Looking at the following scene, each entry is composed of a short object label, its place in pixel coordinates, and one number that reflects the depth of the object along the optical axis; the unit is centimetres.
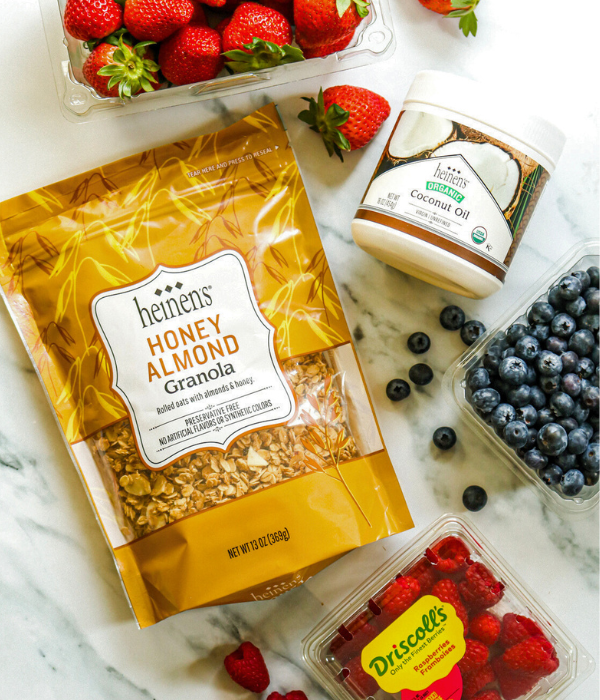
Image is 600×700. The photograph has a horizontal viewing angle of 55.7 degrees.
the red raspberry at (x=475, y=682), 82
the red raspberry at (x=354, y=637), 83
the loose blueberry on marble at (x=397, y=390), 92
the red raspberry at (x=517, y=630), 82
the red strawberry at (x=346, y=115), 85
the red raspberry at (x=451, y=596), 82
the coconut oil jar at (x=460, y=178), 74
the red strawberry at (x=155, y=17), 74
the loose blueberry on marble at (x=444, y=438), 91
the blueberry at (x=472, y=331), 91
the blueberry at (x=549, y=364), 80
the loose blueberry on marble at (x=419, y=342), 92
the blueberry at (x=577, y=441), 80
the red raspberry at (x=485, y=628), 82
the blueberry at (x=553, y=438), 79
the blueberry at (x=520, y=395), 81
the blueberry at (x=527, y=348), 81
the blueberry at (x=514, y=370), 80
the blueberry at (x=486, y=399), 82
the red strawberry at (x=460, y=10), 86
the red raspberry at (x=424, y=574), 83
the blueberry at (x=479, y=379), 83
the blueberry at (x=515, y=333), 84
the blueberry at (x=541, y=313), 83
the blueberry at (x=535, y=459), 82
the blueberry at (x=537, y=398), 81
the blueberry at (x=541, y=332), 83
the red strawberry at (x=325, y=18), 76
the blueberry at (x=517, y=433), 80
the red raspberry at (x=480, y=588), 83
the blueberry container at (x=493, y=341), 86
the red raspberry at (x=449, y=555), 84
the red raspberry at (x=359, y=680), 82
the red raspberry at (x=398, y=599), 82
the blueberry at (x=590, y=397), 80
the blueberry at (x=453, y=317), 91
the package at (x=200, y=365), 82
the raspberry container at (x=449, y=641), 81
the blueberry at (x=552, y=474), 83
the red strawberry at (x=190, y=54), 78
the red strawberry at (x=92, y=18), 74
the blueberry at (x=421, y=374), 92
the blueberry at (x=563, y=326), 81
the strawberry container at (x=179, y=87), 80
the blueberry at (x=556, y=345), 81
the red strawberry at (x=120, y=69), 75
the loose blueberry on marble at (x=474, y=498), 92
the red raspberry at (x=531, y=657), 80
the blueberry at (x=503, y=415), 81
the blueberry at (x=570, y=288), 82
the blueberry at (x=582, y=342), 81
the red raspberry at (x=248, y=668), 89
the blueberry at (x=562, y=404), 80
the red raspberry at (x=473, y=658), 81
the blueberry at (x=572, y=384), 80
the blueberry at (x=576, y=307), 82
